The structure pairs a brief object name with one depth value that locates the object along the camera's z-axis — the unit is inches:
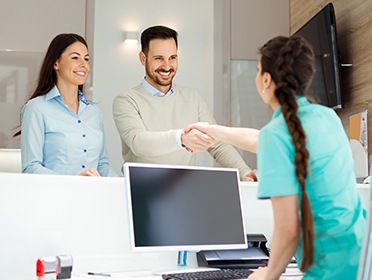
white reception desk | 87.4
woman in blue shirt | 107.7
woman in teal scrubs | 56.7
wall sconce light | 202.4
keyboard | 82.4
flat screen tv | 145.0
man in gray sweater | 123.9
